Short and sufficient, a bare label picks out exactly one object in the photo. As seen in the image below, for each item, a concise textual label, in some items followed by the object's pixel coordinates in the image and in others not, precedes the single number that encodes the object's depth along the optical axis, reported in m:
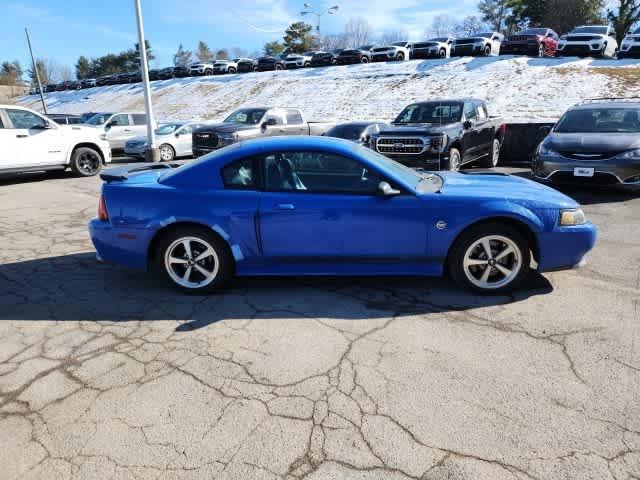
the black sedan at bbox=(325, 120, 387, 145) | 12.01
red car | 28.00
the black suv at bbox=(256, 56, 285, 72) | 40.15
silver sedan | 14.60
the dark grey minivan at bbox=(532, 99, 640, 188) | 7.36
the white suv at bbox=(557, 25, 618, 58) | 25.23
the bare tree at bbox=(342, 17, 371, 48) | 97.06
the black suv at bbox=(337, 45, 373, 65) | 35.59
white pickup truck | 10.30
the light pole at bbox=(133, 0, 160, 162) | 13.14
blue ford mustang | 3.96
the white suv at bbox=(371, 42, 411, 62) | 34.44
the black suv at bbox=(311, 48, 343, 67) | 36.69
